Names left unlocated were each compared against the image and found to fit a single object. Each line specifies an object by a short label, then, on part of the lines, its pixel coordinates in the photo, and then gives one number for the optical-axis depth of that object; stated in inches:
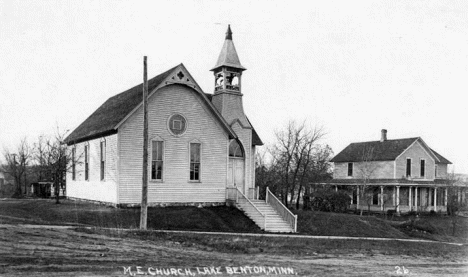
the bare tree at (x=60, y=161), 1261.1
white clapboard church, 970.7
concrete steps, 968.9
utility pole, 776.3
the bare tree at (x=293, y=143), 1765.5
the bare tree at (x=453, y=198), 1841.8
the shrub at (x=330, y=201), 1674.5
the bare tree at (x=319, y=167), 2511.3
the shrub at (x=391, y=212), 1714.6
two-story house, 1759.4
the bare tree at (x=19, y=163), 1971.9
